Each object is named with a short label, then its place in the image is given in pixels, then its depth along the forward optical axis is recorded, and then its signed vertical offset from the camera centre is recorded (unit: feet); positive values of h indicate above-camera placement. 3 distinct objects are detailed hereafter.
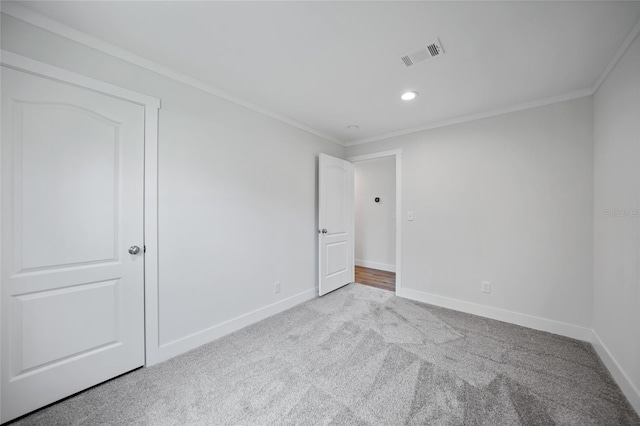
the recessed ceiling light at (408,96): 7.73 +3.84
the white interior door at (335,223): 11.14 -0.54
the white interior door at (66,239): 4.58 -0.62
